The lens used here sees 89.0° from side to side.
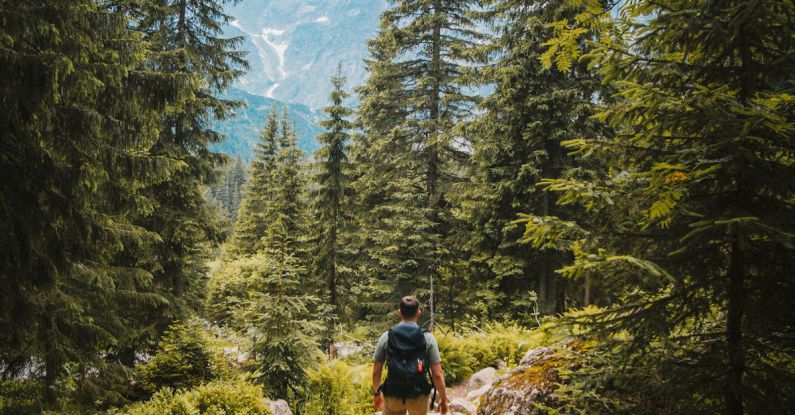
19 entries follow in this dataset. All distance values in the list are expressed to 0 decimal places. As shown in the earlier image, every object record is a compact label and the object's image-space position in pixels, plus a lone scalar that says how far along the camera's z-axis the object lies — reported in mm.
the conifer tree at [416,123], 15797
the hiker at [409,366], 4645
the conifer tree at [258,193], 31891
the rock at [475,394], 8546
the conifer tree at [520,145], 12625
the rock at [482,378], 9992
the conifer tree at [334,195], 19312
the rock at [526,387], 5461
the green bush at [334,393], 7851
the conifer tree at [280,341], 8133
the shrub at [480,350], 11062
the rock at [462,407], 7527
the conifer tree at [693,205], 3197
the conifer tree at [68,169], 5324
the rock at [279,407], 7198
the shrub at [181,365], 8578
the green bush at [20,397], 8305
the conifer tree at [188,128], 12969
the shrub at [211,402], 6496
